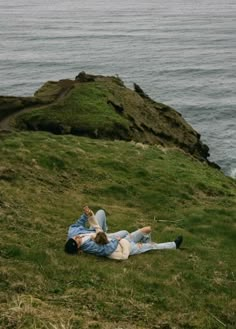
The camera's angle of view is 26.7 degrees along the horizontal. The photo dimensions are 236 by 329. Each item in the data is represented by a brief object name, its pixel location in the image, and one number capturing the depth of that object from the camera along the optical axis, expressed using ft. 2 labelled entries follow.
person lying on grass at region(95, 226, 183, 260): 51.75
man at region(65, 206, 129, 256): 51.19
